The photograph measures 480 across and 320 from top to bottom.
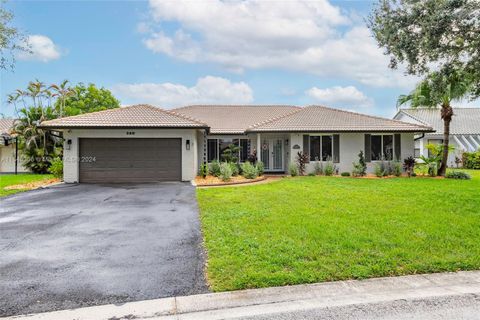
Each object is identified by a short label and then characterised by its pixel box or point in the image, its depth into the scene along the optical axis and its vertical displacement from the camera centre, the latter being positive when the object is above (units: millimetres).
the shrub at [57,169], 17250 -251
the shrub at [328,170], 18516 -514
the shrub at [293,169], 18439 -461
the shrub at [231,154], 20656 +557
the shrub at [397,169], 18422 -504
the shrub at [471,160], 25188 -29
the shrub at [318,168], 18906 -400
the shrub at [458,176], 16969 -883
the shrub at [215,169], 17616 -361
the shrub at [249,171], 16875 -481
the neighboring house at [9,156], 24547 +688
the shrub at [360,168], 18391 -418
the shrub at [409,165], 18328 -275
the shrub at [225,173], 16047 -539
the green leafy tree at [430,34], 8531 +3637
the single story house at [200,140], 16344 +1312
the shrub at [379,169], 18125 -499
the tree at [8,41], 8500 +3523
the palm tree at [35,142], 22016 +1604
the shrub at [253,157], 20125 +325
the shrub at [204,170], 17578 -437
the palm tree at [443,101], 16516 +3375
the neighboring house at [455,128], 28109 +3048
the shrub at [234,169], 17984 -384
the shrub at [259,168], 17772 -331
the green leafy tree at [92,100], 35938 +7853
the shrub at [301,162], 18562 -25
